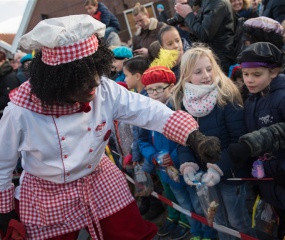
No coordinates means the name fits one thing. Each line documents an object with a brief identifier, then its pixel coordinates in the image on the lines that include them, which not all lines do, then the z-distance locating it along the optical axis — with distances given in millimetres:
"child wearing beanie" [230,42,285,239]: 2507
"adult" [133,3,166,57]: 5703
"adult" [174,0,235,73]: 3955
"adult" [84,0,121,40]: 6746
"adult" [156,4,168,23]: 8487
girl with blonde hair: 2771
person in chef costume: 2131
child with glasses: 3262
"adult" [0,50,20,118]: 6484
